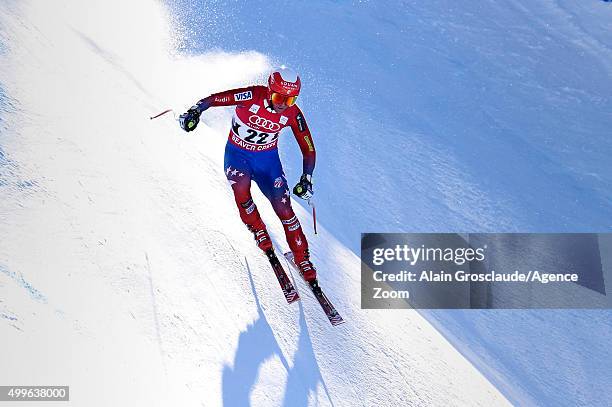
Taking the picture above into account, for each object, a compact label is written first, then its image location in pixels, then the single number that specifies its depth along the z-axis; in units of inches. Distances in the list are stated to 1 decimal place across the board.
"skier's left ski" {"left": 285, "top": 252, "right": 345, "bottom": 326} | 483.5
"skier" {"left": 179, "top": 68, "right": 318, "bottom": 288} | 498.6
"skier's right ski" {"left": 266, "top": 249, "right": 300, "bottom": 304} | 482.3
